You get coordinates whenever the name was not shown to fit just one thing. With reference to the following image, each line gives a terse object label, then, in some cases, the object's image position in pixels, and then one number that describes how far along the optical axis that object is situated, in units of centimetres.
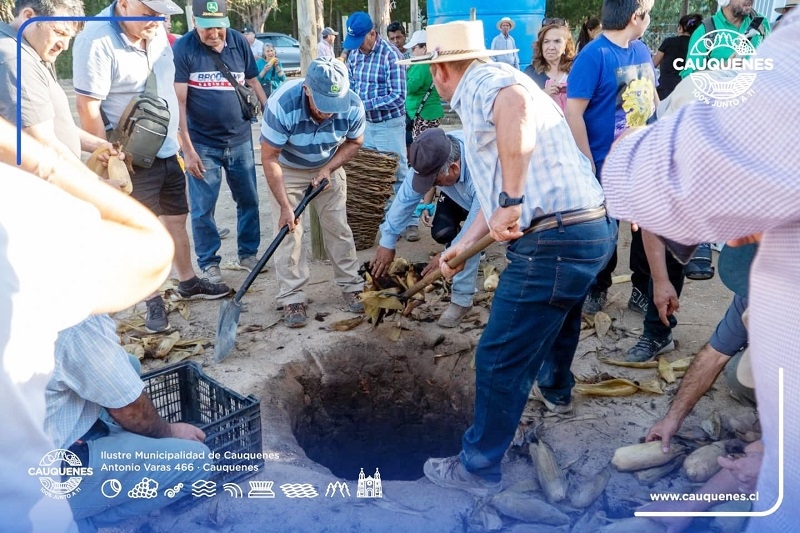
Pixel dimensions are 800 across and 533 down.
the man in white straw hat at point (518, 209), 249
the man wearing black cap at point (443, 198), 379
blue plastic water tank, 785
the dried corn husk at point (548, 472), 283
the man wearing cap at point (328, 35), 952
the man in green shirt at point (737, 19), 315
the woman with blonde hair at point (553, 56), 560
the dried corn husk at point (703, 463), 268
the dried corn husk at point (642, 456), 287
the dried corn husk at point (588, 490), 278
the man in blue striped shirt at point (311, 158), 415
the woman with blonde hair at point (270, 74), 845
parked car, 1013
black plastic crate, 273
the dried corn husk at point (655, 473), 282
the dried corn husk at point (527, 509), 270
